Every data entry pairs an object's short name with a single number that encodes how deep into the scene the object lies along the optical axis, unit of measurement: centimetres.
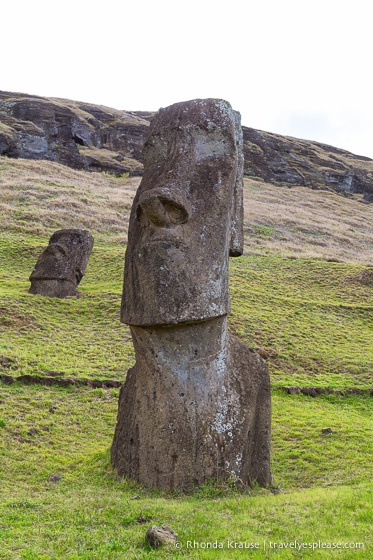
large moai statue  576
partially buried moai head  1764
